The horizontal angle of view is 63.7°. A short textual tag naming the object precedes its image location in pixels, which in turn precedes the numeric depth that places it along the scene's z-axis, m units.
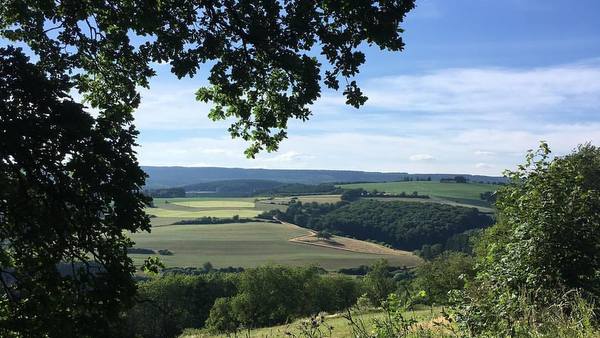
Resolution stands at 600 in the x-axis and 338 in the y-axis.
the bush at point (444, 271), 51.08
